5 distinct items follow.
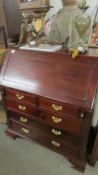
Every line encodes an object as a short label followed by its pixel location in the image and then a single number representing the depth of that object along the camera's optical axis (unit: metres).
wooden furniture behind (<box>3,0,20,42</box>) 1.81
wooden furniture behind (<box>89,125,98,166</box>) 1.33
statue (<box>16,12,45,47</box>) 1.50
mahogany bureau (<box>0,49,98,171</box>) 1.14
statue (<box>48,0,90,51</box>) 1.35
